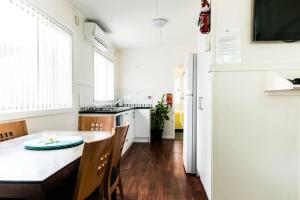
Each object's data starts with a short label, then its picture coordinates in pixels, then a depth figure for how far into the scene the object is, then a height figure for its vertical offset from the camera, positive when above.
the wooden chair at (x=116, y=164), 1.50 -0.51
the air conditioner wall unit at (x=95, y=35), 3.53 +1.09
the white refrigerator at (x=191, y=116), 2.98 -0.24
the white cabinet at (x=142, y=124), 5.16 -0.61
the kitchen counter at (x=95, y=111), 3.38 -0.20
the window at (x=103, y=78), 4.40 +0.46
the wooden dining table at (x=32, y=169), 0.86 -0.33
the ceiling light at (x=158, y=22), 3.68 +1.32
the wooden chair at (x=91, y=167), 1.02 -0.35
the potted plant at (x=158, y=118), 5.43 -0.51
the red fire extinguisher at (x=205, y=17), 1.90 +0.72
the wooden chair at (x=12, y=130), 1.78 -0.27
